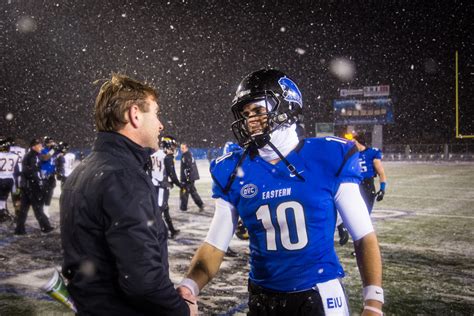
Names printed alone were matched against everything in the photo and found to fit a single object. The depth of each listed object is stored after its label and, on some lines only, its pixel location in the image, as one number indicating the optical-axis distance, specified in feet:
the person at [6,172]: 32.64
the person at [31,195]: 28.96
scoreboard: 159.33
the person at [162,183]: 25.81
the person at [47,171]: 32.09
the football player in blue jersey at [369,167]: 23.49
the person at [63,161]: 39.24
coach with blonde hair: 5.49
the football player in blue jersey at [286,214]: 6.56
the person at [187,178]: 37.12
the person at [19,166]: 32.76
